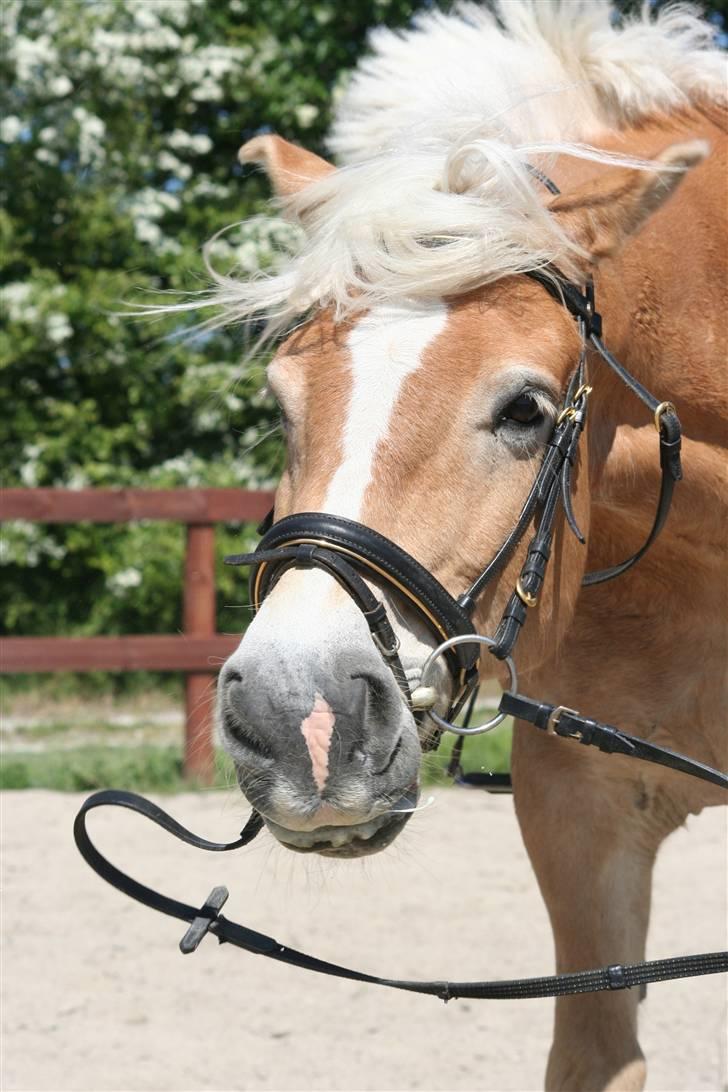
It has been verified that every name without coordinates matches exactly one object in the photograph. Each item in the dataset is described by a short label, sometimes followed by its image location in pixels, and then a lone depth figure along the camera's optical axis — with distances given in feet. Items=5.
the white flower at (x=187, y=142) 29.68
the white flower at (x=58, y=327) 27.81
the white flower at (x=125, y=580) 28.71
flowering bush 27.89
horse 6.07
